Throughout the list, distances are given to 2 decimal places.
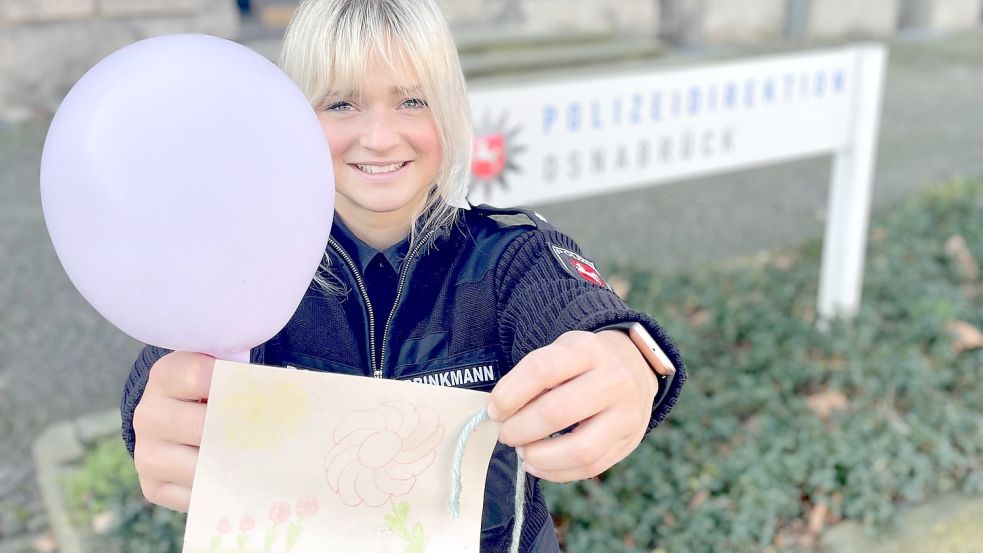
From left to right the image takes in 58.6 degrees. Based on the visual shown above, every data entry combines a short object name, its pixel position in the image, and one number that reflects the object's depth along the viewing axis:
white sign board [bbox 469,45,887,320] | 2.66
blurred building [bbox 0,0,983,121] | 6.12
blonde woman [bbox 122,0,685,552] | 0.94
